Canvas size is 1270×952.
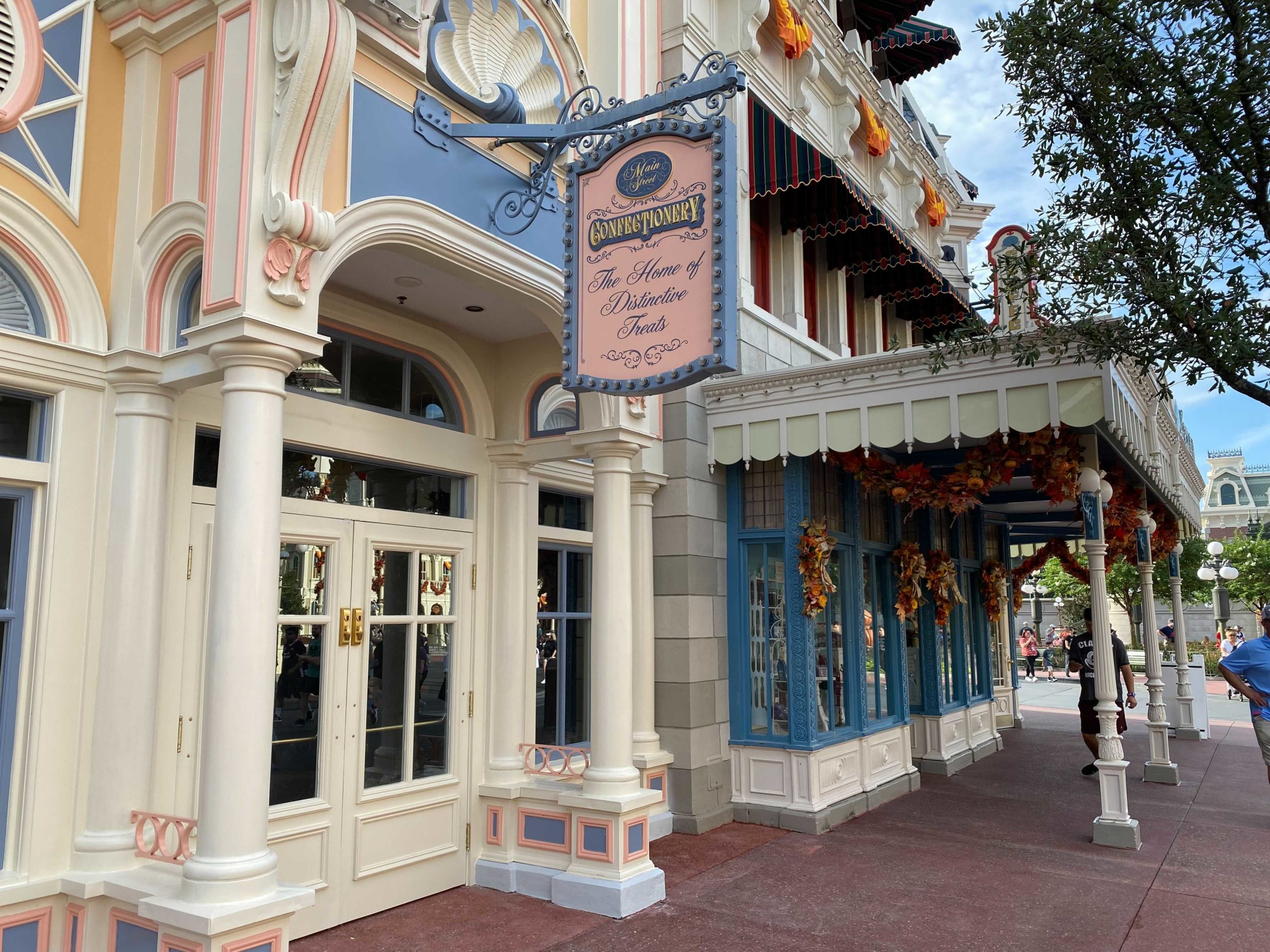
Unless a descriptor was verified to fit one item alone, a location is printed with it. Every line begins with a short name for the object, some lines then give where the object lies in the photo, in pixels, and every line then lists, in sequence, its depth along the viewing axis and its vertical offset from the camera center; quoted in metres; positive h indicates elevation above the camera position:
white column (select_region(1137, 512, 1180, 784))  9.96 -0.90
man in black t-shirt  10.08 -0.71
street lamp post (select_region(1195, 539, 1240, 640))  23.12 +0.81
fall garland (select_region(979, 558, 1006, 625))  12.87 +0.37
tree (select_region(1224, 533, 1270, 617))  34.09 +1.27
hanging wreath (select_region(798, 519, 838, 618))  7.95 +0.37
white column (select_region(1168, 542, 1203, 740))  13.12 -0.77
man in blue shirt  7.99 -0.59
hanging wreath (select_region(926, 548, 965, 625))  10.30 +0.31
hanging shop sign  4.69 +1.82
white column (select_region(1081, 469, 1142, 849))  7.25 -0.97
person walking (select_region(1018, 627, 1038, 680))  26.91 -1.19
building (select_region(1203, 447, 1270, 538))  76.12 +9.83
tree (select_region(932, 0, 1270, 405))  4.82 +2.36
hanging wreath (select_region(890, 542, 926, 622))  9.74 +0.35
